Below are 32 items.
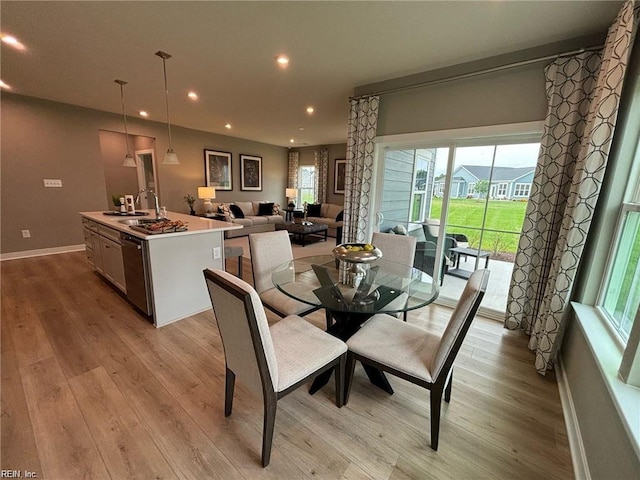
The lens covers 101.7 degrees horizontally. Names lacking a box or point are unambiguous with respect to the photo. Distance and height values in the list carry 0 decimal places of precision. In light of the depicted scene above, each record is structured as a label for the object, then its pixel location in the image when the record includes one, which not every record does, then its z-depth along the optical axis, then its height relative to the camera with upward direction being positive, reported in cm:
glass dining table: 164 -67
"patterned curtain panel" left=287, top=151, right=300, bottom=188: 866 +75
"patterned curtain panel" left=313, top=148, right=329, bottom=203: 795 +66
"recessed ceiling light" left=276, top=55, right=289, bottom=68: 259 +132
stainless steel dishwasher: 245 -84
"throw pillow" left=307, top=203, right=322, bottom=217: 759 -49
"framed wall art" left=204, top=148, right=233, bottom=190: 670 +50
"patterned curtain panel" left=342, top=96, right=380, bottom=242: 321 +36
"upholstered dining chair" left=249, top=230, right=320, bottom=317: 205 -66
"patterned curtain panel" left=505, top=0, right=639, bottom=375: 169 +16
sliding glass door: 269 -6
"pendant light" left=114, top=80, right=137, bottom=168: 355 +34
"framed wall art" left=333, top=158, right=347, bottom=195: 772 +52
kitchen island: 244 -76
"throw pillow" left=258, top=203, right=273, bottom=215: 733 -51
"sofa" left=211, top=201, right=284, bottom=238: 646 -66
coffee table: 574 -82
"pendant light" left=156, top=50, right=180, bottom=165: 267 +128
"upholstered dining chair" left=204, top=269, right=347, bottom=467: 113 -85
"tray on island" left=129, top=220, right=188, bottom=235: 242 -40
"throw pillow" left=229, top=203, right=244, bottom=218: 674 -55
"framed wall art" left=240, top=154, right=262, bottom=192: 747 +51
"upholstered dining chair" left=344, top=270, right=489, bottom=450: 125 -88
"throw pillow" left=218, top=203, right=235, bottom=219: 640 -54
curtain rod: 208 +120
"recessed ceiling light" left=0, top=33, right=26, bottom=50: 238 +129
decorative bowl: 188 -44
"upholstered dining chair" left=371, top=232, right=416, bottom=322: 252 -51
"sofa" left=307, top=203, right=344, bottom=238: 694 -61
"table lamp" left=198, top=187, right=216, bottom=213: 631 -11
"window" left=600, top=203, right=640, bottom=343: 149 -44
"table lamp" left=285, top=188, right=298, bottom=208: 816 -5
